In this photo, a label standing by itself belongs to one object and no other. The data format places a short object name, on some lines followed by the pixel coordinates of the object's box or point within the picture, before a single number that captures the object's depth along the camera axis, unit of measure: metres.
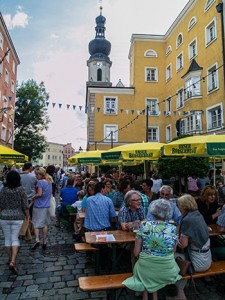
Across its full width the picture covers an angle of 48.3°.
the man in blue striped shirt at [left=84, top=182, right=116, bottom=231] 5.15
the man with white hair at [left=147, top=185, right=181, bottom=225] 5.17
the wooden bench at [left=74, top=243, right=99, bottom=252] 4.64
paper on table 4.13
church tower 46.93
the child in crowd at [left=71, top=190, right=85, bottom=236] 6.64
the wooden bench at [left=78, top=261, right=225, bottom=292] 3.33
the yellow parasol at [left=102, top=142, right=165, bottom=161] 8.39
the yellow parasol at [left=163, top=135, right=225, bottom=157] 6.06
